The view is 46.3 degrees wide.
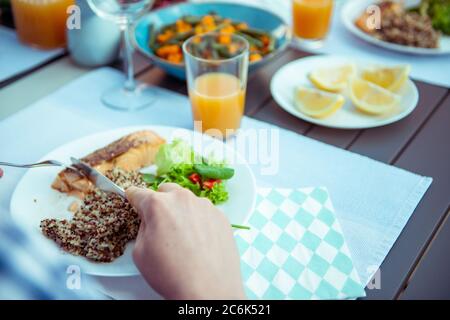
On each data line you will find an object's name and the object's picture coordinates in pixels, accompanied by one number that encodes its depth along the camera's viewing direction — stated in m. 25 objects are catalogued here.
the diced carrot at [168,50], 1.41
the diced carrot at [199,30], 1.49
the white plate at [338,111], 1.22
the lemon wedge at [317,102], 1.23
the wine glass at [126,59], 1.27
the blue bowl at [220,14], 1.46
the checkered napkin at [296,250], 0.82
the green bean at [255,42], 1.46
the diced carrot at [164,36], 1.46
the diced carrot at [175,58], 1.39
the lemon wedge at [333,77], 1.33
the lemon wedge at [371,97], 1.25
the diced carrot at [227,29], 1.49
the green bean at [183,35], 1.46
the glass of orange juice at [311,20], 1.57
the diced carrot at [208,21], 1.52
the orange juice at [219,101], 1.19
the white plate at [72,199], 0.82
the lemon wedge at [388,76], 1.31
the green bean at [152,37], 1.46
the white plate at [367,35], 1.52
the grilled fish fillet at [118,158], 0.99
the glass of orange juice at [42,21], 1.47
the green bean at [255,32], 1.49
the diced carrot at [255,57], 1.37
